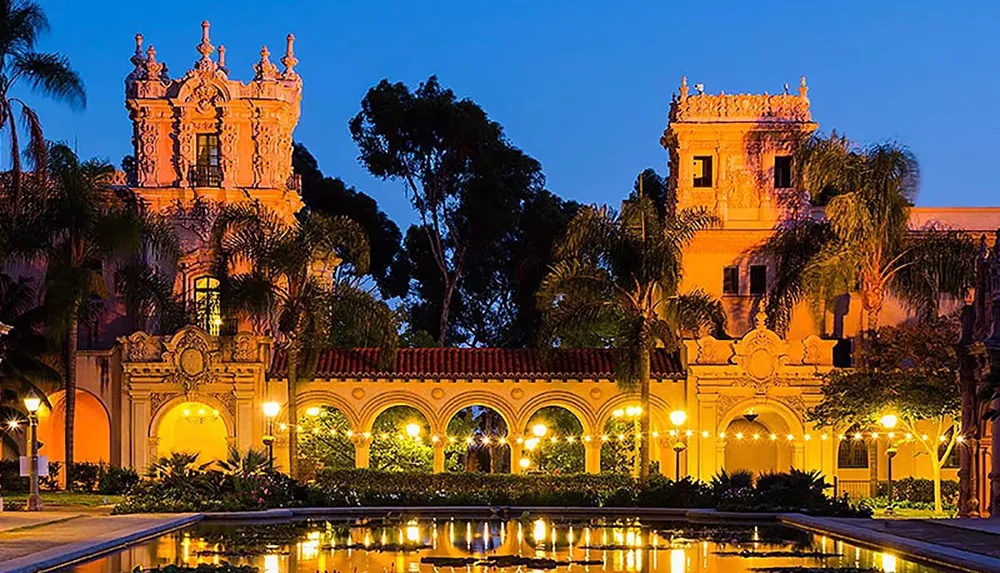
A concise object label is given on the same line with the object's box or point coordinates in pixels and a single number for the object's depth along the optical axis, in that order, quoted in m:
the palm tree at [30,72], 41.84
